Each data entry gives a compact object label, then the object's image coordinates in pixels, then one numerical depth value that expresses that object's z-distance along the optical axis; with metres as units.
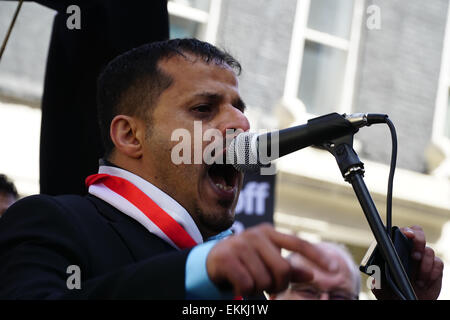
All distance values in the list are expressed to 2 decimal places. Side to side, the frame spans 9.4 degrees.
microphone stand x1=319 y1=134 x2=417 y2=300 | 3.27
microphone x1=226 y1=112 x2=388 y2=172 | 3.32
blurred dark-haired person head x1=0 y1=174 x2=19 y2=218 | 4.18
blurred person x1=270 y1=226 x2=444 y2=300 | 3.40
